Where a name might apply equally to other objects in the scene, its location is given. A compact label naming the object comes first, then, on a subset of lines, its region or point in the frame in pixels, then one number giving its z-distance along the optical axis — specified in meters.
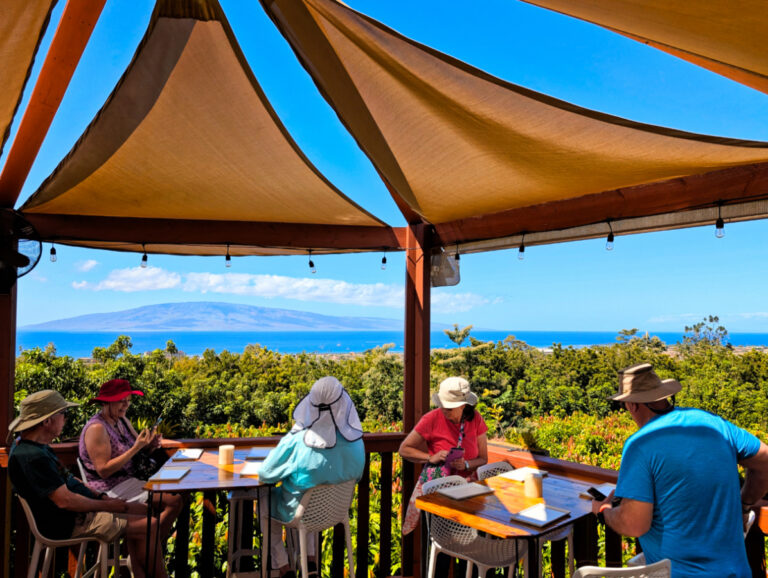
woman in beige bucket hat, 3.17
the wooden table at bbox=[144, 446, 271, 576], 2.67
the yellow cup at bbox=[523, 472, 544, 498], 2.65
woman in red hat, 3.03
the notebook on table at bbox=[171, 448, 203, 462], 3.26
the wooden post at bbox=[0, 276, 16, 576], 3.19
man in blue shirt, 1.78
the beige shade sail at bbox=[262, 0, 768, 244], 1.93
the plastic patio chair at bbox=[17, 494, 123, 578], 2.57
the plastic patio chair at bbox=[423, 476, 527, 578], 2.61
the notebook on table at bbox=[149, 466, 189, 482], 2.79
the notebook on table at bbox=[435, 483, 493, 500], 2.63
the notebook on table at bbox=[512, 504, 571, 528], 2.28
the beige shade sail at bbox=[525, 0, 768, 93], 1.30
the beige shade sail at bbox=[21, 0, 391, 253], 2.09
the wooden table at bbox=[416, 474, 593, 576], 2.25
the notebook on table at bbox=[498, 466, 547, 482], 2.96
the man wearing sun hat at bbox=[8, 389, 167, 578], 2.50
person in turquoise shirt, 2.76
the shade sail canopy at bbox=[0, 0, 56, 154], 1.68
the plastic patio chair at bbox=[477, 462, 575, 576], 2.64
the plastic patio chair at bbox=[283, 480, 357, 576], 2.76
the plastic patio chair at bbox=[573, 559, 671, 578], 1.71
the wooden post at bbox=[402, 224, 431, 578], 3.73
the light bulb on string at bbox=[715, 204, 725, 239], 2.45
